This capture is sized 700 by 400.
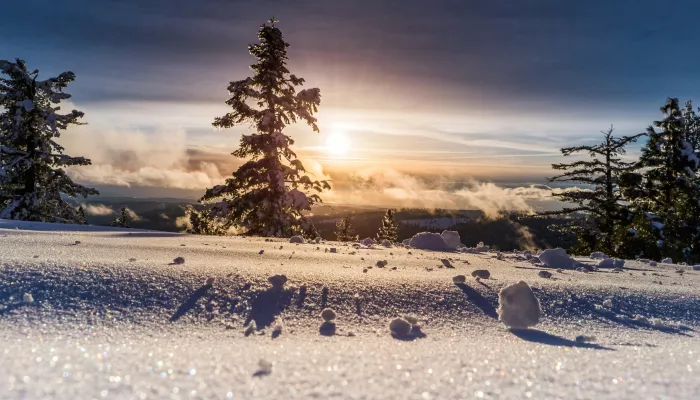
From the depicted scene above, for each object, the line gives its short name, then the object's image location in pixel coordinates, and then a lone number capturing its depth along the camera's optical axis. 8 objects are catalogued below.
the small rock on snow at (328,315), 2.44
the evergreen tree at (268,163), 15.73
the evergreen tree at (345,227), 60.53
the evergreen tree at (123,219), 51.77
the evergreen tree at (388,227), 55.41
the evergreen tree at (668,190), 15.16
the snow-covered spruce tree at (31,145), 17.14
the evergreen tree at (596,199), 24.31
